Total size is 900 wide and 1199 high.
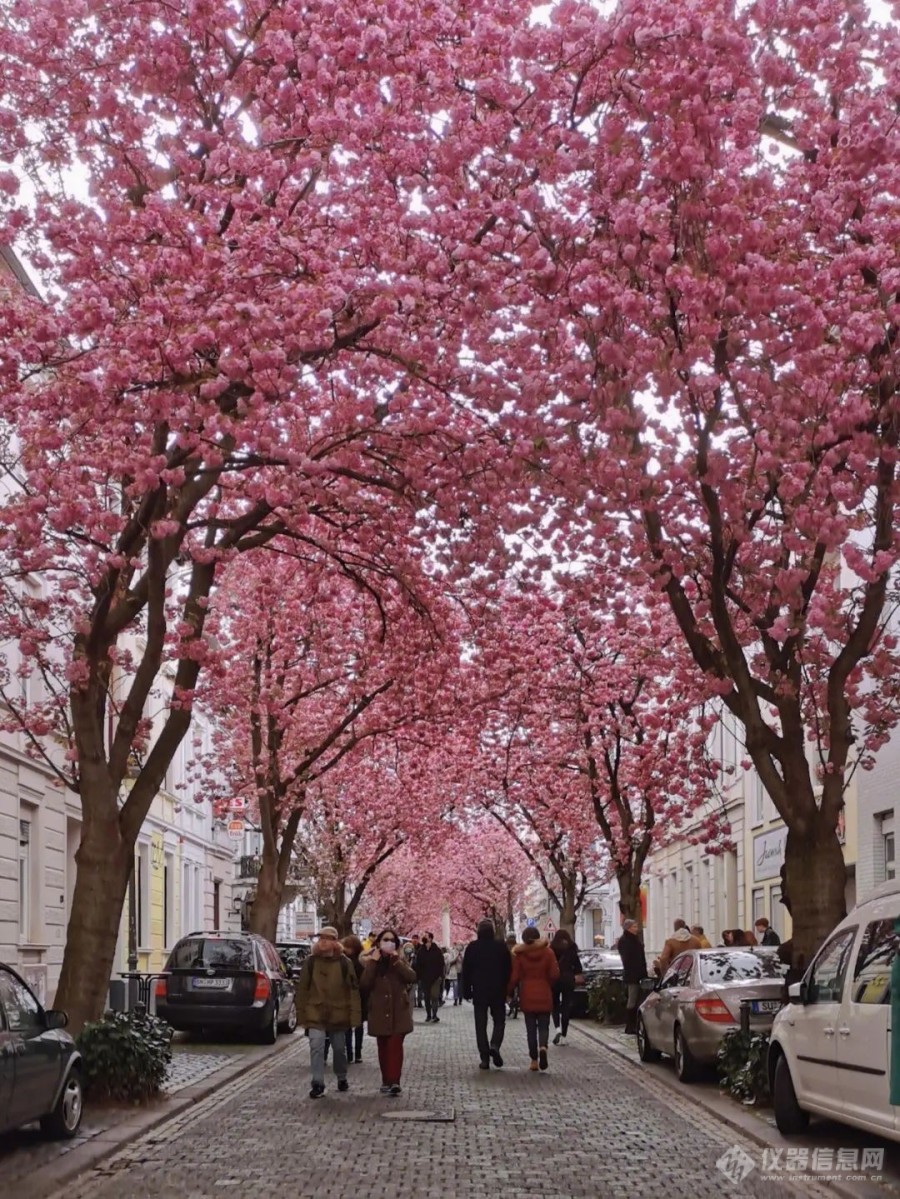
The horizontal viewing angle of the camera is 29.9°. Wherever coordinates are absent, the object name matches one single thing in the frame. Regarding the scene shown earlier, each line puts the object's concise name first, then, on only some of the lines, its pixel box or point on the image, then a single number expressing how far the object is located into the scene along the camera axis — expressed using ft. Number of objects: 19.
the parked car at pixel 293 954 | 112.37
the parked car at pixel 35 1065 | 36.42
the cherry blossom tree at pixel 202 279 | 40.11
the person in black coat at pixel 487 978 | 64.39
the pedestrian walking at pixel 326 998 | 53.83
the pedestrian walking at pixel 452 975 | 184.65
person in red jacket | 61.93
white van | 32.80
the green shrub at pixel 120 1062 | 48.14
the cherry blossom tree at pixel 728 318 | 38.58
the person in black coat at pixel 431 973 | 115.03
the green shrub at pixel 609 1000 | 98.58
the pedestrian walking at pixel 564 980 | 82.17
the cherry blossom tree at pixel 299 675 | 80.53
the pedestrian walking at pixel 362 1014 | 62.95
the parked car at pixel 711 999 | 54.29
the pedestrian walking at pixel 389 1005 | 53.57
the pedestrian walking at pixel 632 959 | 84.74
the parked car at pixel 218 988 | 80.18
